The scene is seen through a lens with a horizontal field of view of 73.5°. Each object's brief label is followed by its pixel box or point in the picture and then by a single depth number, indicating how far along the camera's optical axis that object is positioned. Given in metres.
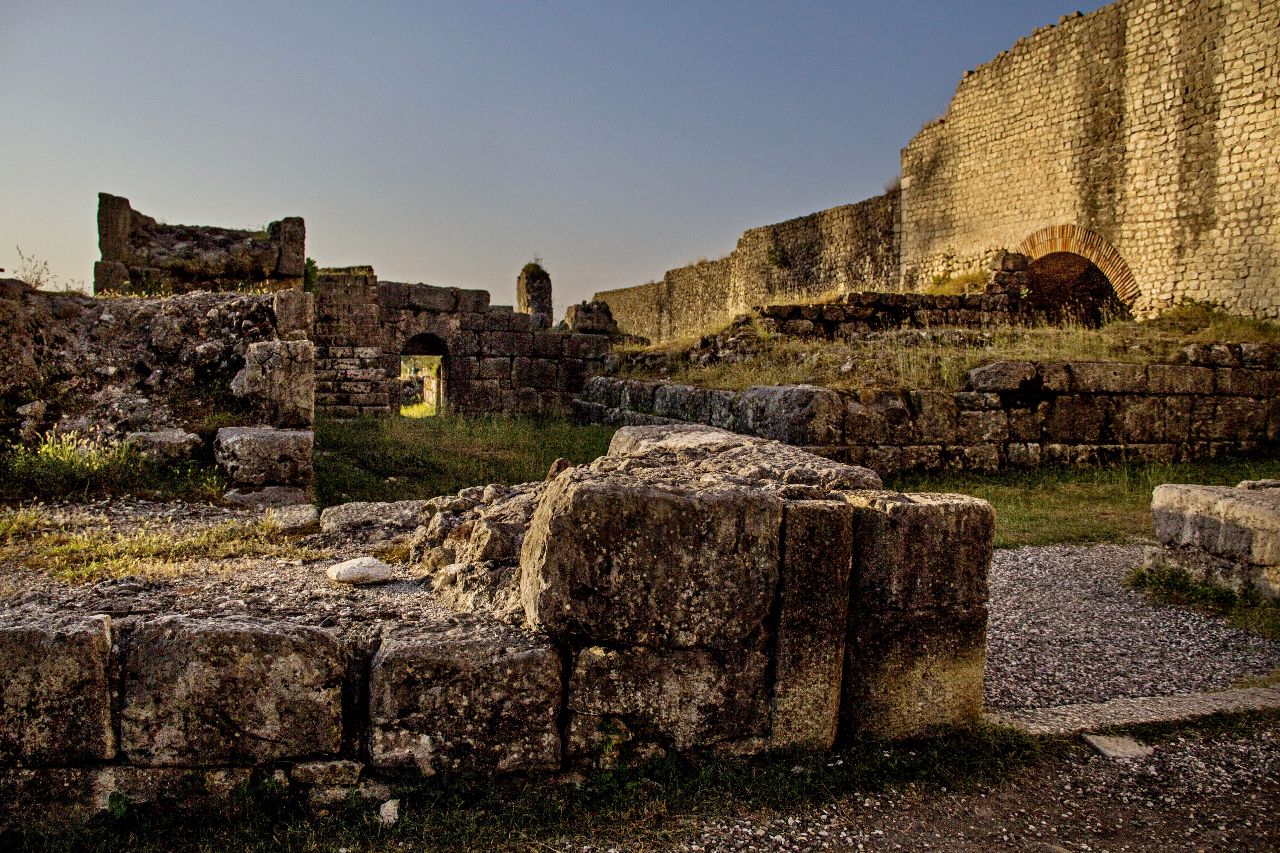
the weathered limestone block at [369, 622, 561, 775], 2.53
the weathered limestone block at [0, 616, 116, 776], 2.36
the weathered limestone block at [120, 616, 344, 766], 2.43
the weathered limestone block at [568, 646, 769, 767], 2.67
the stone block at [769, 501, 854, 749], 2.79
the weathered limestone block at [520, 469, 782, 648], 2.68
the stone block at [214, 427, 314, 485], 5.46
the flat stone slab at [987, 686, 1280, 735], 3.35
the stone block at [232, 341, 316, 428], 6.16
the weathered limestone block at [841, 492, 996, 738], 2.93
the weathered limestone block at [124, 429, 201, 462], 5.47
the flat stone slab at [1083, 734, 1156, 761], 3.16
